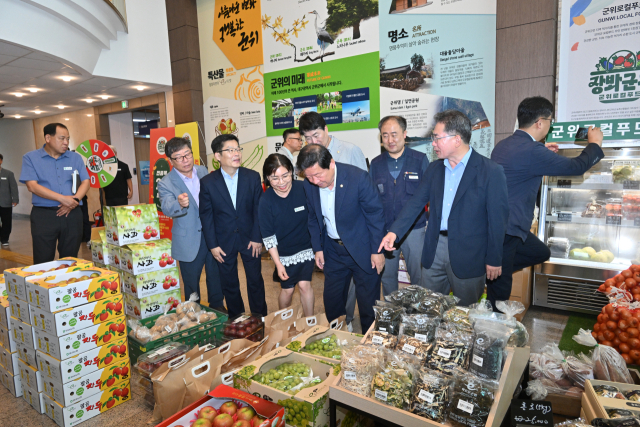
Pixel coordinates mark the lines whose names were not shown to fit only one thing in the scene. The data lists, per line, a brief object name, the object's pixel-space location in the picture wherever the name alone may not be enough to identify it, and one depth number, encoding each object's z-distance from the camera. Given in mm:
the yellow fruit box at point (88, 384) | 2117
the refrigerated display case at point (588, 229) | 3299
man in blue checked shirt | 3539
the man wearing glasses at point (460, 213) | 2135
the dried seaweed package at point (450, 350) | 1479
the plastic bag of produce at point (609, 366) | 1892
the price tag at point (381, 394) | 1446
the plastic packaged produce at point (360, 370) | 1532
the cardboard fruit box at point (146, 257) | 3139
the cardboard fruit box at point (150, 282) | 3166
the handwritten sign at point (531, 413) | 1449
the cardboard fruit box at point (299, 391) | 1616
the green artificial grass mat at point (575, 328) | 2826
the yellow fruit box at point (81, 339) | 2088
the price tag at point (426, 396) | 1372
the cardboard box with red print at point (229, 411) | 1539
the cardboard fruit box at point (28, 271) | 2281
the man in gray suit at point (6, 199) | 7430
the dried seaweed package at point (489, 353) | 1413
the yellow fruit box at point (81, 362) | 2104
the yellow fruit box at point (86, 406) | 2135
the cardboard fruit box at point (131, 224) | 3199
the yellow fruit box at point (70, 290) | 2057
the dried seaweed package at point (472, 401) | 1321
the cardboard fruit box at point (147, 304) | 3203
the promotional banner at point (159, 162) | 6516
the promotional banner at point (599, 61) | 3141
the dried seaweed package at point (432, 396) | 1374
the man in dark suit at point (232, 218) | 2955
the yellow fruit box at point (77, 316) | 2068
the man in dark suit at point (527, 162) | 2645
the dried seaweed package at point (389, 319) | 1756
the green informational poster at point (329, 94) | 4859
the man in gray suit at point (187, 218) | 2977
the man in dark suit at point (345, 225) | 2453
